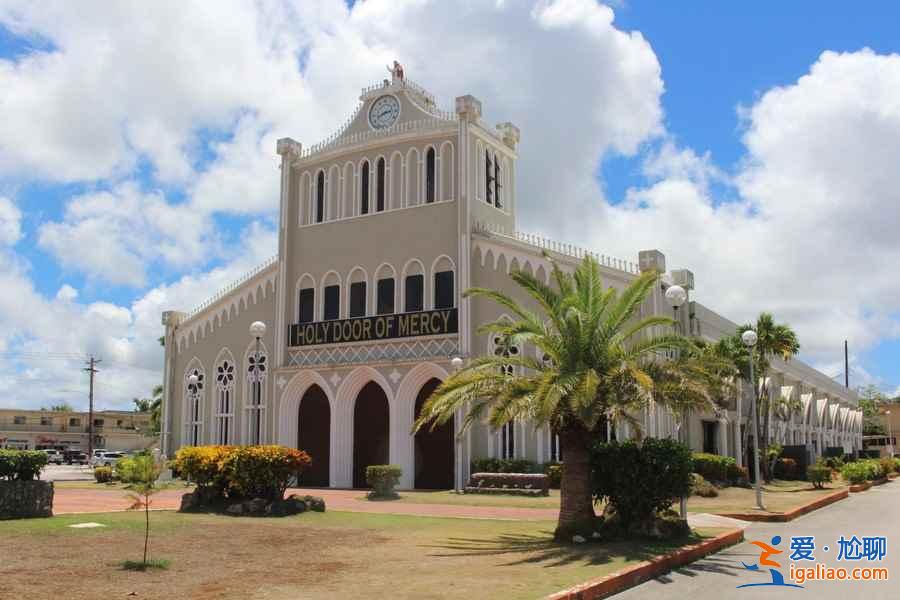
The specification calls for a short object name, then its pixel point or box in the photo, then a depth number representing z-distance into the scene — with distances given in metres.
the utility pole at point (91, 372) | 77.31
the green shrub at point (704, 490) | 26.95
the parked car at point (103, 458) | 67.41
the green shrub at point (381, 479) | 28.01
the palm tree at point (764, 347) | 35.75
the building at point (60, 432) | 95.50
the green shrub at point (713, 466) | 30.38
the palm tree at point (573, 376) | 15.15
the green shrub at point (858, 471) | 35.75
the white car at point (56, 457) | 82.49
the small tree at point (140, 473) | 12.39
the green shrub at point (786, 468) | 39.78
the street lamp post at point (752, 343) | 22.94
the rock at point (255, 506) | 20.02
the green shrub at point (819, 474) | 31.77
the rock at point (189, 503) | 20.73
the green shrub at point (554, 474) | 29.48
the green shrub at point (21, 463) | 17.19
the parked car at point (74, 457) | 78.82
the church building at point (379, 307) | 33.31
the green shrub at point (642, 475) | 15.22
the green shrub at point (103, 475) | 36.44
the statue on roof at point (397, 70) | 37.91
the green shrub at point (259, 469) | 20.36
